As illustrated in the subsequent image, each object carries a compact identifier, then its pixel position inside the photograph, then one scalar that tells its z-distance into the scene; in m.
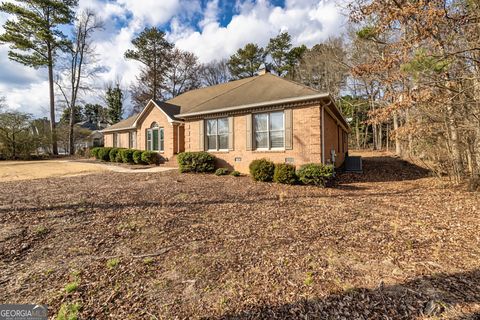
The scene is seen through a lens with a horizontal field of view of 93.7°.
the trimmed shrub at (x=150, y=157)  15.54
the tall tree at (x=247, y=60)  29.53
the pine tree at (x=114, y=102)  36.78
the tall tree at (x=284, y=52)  29.12
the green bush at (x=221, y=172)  11.05
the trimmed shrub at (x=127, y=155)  16.53
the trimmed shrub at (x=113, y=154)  17.78
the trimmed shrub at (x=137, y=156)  15.85
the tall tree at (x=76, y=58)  26.20
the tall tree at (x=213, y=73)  34.05
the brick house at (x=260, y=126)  9.43
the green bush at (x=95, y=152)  19.84
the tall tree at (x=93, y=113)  49.02
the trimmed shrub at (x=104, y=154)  18.58
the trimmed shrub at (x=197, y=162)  11.52
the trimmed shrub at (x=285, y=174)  8.66
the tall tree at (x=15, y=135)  20.34
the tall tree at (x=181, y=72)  31.22
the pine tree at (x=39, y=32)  21.34
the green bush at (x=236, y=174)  10.78
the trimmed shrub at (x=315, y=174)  8.25
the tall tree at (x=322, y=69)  22.65
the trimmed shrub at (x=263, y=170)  9.11
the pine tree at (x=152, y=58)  28.86
